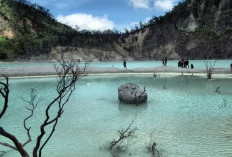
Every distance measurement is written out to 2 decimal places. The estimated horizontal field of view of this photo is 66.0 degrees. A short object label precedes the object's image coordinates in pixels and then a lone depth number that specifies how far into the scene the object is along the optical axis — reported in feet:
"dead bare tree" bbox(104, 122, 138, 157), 14.99
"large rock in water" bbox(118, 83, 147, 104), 27.69
